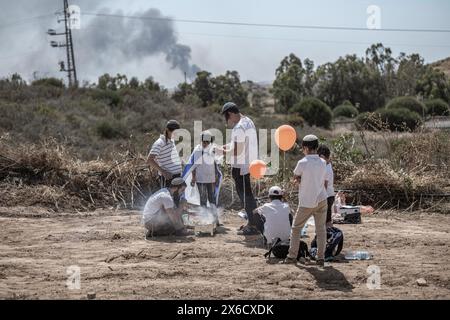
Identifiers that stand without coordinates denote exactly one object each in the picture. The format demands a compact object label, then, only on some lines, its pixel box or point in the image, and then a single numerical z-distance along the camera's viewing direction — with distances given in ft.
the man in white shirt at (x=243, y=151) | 29.50
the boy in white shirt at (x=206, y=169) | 33.32
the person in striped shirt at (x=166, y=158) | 31.96
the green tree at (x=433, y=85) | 170.71
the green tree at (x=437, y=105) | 123.95
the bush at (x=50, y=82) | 136.61
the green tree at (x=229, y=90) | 188.38
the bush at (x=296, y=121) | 134.20
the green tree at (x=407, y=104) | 132.05
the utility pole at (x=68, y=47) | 174.97
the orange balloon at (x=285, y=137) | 33.91
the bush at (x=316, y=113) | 143.43
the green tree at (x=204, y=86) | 190.85
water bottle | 25.41
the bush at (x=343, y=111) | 174.70
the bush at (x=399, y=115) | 110.73
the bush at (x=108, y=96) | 122.86
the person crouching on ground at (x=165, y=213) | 29.91
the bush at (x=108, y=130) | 96.99
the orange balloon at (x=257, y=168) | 30.63
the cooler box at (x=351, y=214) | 35.01
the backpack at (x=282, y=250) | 24.94
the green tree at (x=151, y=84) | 174.38
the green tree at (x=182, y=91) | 170.91
